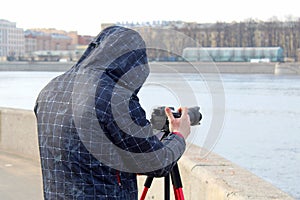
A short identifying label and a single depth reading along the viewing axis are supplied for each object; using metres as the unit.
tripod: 2.62
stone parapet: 3.07
